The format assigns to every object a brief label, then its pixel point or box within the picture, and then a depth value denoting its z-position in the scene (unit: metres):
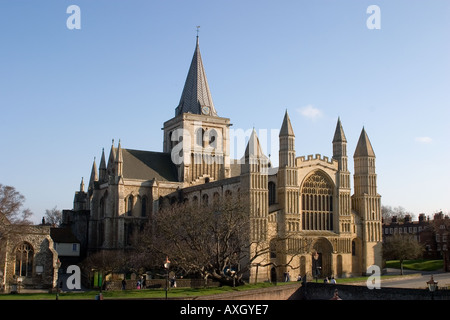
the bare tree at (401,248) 64.56
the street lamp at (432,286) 30.91
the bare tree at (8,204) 44.03
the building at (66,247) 66.12
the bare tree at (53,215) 119.41
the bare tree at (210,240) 44.56
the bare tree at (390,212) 143.07
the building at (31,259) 46.38
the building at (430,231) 79.62
